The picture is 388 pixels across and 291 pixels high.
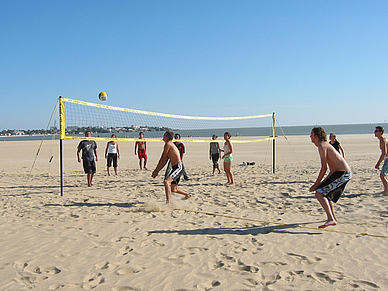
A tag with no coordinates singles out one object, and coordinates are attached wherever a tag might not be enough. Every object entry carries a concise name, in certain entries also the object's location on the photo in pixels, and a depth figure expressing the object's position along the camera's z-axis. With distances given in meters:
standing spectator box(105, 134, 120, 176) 9.70
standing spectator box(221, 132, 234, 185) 7.43
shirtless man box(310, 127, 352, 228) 3.79
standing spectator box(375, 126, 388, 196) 5.70
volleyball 7.89
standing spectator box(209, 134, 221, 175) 9.53
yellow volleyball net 5.93
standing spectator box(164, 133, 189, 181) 8.89
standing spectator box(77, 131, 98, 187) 7.42
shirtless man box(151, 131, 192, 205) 5.33
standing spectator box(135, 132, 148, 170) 10.54
